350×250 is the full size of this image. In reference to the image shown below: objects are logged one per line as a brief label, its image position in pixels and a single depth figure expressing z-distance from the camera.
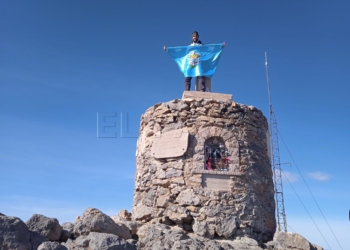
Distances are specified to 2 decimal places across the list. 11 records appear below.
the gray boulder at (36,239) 6.95
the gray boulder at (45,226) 7.46
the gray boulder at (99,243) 7.03
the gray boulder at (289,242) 9.31
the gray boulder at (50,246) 6.47
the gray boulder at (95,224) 8.13
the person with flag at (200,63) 12.41
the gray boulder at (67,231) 7.89
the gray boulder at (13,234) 6.58
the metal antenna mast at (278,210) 18.03
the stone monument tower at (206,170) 9.73
